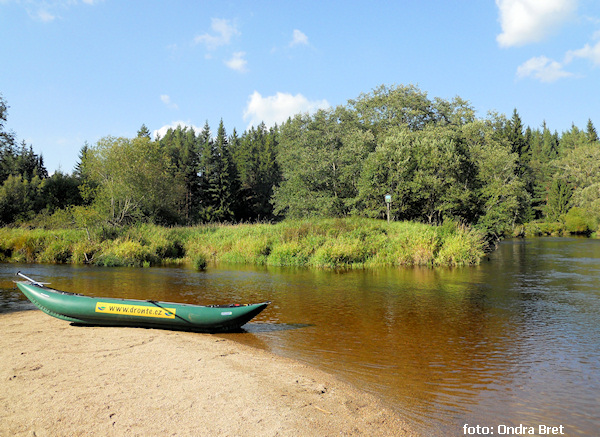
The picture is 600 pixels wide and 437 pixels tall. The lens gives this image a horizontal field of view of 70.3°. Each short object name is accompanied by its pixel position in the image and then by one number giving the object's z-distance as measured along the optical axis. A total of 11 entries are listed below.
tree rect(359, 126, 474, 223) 36.22
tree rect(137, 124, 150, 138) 81.83
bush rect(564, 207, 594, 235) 63.67
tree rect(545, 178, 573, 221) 71.25
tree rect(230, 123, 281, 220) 75.44
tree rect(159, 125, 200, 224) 67.00
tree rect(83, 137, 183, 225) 37.16
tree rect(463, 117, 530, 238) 37.28
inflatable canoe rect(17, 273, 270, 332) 10.09
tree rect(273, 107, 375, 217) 42.75
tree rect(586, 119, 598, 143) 90.13
